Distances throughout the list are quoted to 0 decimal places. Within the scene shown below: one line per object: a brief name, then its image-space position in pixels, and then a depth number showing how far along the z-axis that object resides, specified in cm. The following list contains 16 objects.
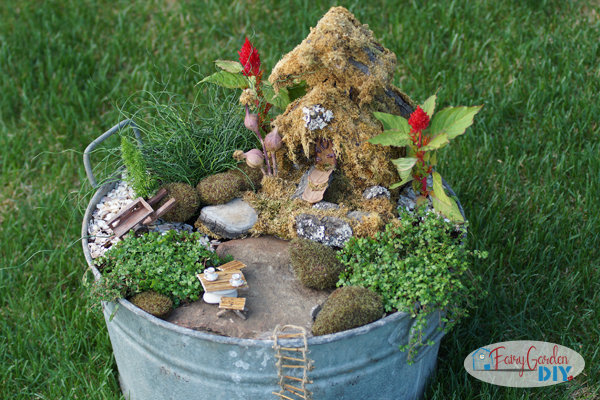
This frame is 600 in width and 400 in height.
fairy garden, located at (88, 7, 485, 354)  205
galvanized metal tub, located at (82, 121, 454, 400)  184
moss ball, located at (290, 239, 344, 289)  215
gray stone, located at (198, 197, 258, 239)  244
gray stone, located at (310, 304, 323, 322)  205
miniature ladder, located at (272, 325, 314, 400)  180
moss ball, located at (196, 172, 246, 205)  250
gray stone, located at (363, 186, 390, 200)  241
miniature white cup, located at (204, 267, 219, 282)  205
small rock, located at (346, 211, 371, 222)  234
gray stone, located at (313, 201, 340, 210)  238
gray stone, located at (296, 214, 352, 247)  228
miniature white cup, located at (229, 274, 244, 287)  204
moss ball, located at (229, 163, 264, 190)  262
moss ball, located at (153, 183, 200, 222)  243
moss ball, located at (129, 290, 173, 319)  200
